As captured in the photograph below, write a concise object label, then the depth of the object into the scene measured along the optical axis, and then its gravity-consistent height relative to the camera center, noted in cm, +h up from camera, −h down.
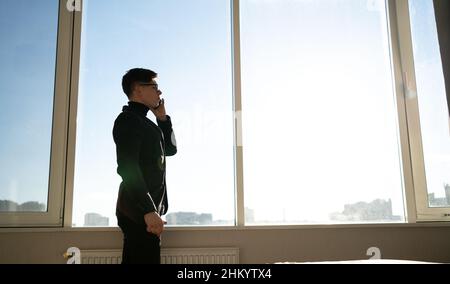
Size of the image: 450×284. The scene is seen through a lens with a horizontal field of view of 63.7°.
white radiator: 192 -27
